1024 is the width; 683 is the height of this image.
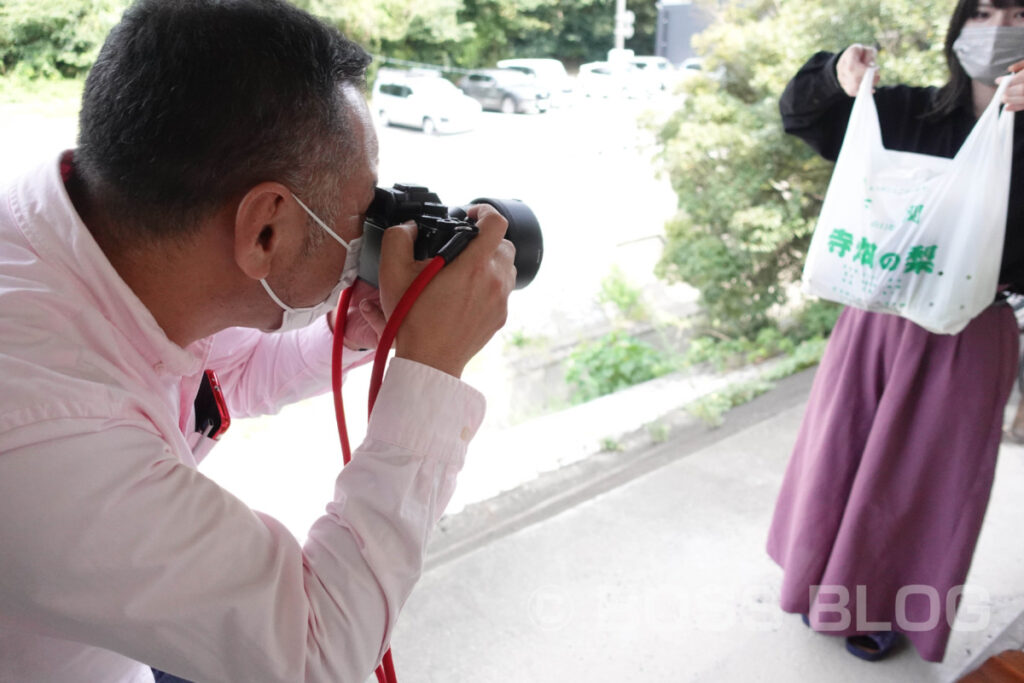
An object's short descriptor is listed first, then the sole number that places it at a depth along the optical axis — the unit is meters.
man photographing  0.62
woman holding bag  1.40
